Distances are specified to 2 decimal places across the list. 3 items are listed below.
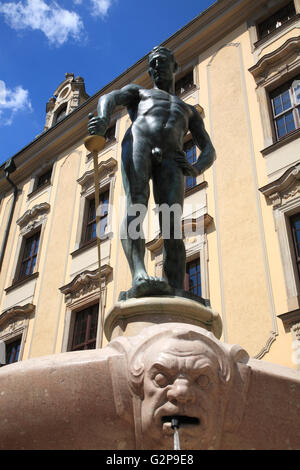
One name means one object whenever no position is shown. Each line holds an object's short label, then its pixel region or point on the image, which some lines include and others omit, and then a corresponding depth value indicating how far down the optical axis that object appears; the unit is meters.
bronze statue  3.95
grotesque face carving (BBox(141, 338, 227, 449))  2.22
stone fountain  2.26
